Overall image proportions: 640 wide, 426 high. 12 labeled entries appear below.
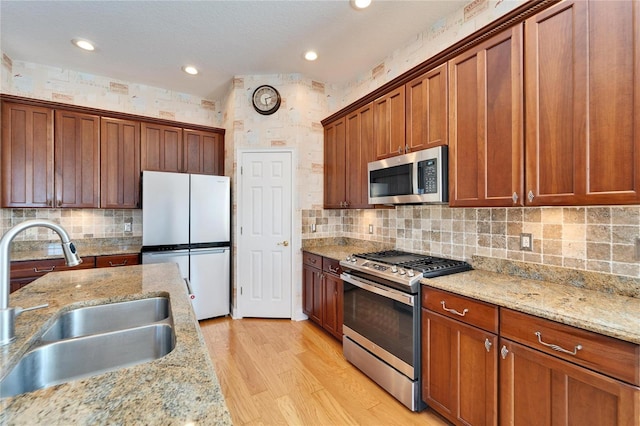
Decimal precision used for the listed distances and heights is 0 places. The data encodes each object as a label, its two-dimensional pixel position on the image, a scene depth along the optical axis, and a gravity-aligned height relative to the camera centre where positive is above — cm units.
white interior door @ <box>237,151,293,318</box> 355 -28
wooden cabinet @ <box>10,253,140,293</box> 273 -53
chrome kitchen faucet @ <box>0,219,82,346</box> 90 -25
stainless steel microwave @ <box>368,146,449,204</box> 210 +28
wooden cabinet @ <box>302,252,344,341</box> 289 -88
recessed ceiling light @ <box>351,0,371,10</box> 228 +168
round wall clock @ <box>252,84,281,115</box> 355 +140
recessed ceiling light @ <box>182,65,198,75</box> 336 +171
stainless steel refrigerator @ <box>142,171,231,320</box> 322 -20
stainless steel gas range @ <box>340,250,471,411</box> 194 -79
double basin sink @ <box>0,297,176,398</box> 98 -53
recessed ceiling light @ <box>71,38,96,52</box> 283 +170
